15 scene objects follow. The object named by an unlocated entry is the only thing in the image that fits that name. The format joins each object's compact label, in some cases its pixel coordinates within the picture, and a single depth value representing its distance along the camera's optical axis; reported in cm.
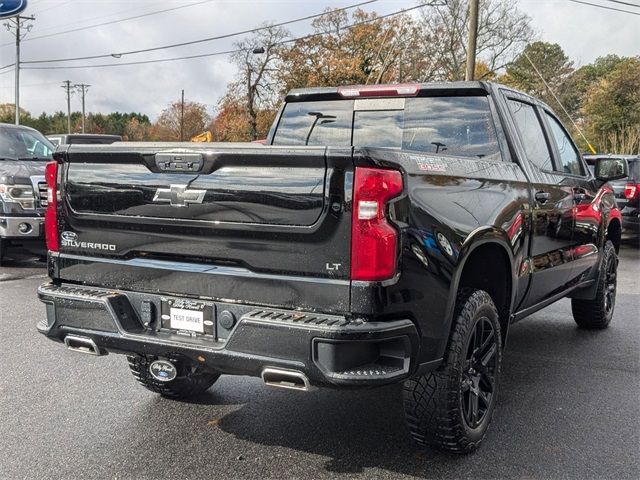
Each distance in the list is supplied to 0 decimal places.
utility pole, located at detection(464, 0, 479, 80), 1955
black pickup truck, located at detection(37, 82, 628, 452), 278
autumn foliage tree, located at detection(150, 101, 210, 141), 8151
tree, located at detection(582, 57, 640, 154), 4109
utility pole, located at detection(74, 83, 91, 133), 9180
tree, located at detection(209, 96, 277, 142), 4784
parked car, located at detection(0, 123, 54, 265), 906
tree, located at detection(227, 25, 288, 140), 4541
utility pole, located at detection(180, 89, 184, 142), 7256
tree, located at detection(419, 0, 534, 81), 3434
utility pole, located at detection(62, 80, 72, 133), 9270
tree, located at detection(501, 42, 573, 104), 4562
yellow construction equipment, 2760
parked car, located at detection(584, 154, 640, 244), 1188
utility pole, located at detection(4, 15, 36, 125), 4378
